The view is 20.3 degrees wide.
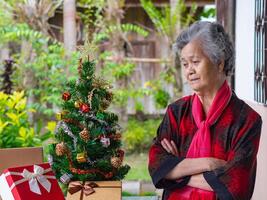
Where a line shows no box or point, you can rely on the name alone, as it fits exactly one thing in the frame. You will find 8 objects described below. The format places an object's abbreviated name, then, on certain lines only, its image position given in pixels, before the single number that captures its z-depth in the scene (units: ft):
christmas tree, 9.09
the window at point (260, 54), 12.66
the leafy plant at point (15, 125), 12.87
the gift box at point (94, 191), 8.69
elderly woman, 8.07
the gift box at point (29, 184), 7.97
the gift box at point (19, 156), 9.60
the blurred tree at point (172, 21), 27.71
